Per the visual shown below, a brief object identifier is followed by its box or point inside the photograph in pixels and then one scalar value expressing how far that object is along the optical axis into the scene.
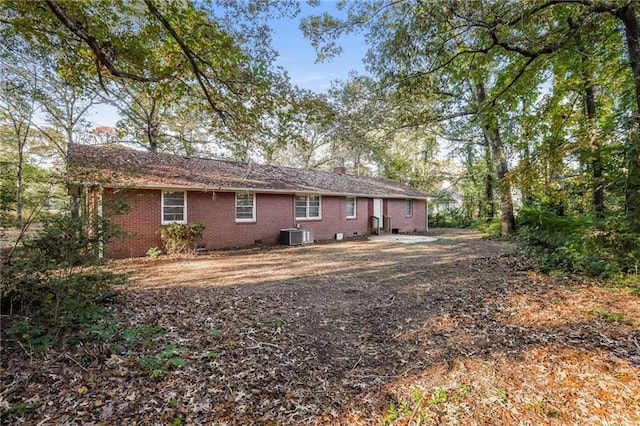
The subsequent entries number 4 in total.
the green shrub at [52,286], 3.14
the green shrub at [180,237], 9.72
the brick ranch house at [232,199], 9.68
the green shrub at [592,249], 5.05
